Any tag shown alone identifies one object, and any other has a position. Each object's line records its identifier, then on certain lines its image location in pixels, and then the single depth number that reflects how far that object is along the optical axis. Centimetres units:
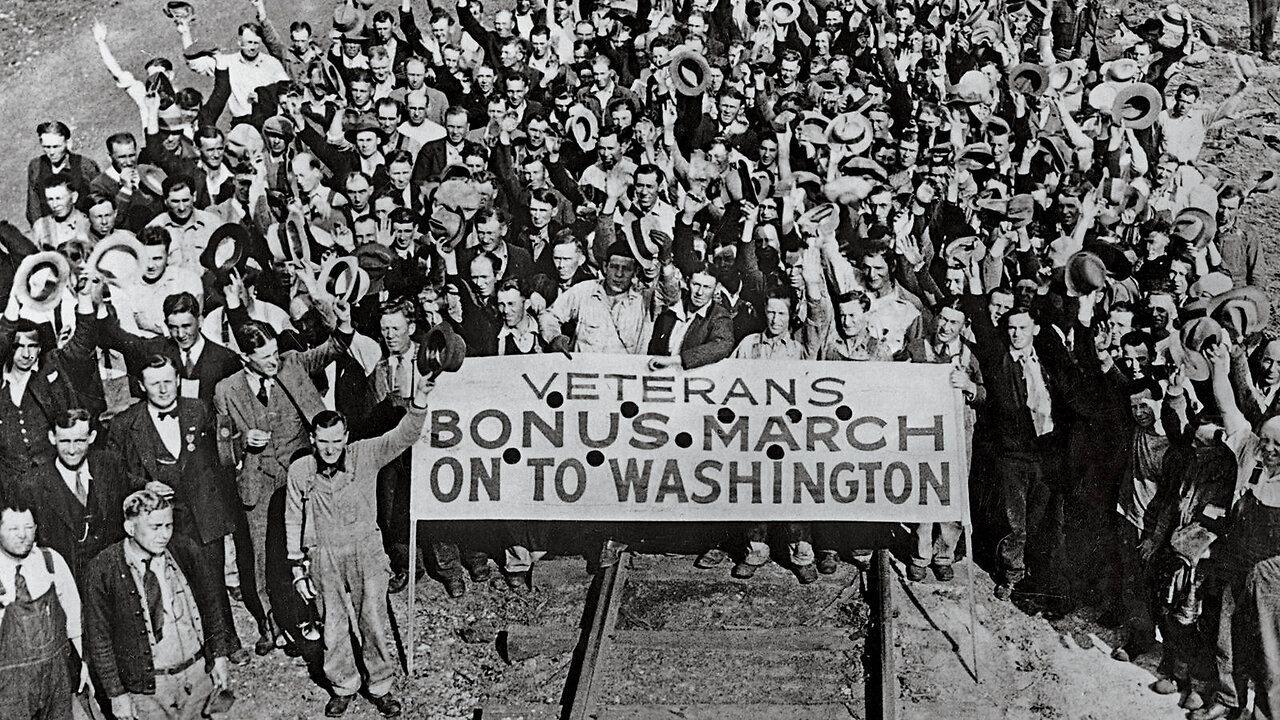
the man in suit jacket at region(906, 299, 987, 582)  672
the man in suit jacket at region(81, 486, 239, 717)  603
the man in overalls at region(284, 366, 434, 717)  615
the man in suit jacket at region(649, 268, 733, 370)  675
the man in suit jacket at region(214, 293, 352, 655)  637
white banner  657
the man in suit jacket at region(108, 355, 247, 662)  621
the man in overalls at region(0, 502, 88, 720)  598
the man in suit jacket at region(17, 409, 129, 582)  616
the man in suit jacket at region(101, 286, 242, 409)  638
